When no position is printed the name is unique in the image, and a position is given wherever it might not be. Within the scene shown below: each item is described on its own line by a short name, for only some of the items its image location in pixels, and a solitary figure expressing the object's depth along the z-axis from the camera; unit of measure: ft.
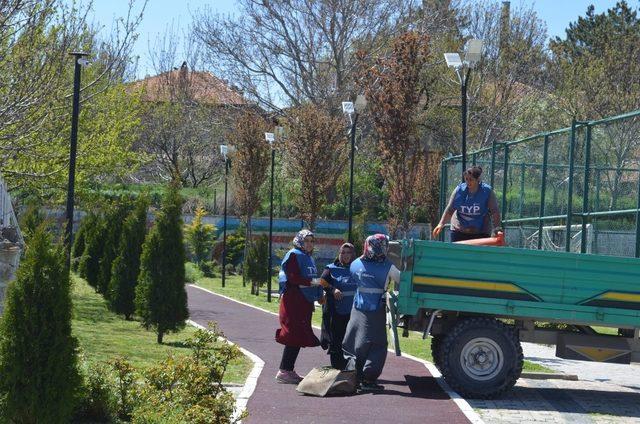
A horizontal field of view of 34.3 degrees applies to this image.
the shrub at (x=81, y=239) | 100.53
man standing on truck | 41.78
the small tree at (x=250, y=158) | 122.11
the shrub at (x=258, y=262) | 106.52
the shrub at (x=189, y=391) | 26.14
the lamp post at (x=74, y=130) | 55.36
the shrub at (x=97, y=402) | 29.01
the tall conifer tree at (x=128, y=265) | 68.08
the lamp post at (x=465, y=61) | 54.70
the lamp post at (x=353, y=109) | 78.25
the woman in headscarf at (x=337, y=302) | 41.42
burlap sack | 36.99
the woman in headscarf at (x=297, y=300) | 40.34
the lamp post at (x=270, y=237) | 97.73
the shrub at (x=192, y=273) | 117.91
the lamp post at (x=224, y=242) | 115.68
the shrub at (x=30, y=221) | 62.38
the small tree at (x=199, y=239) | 137.69
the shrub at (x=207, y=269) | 134.31
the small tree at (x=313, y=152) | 108.27
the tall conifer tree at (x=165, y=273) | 54.75
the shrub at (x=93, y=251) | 87.81
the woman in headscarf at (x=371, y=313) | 38.65
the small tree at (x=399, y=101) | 77.71
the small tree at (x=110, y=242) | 79.92
